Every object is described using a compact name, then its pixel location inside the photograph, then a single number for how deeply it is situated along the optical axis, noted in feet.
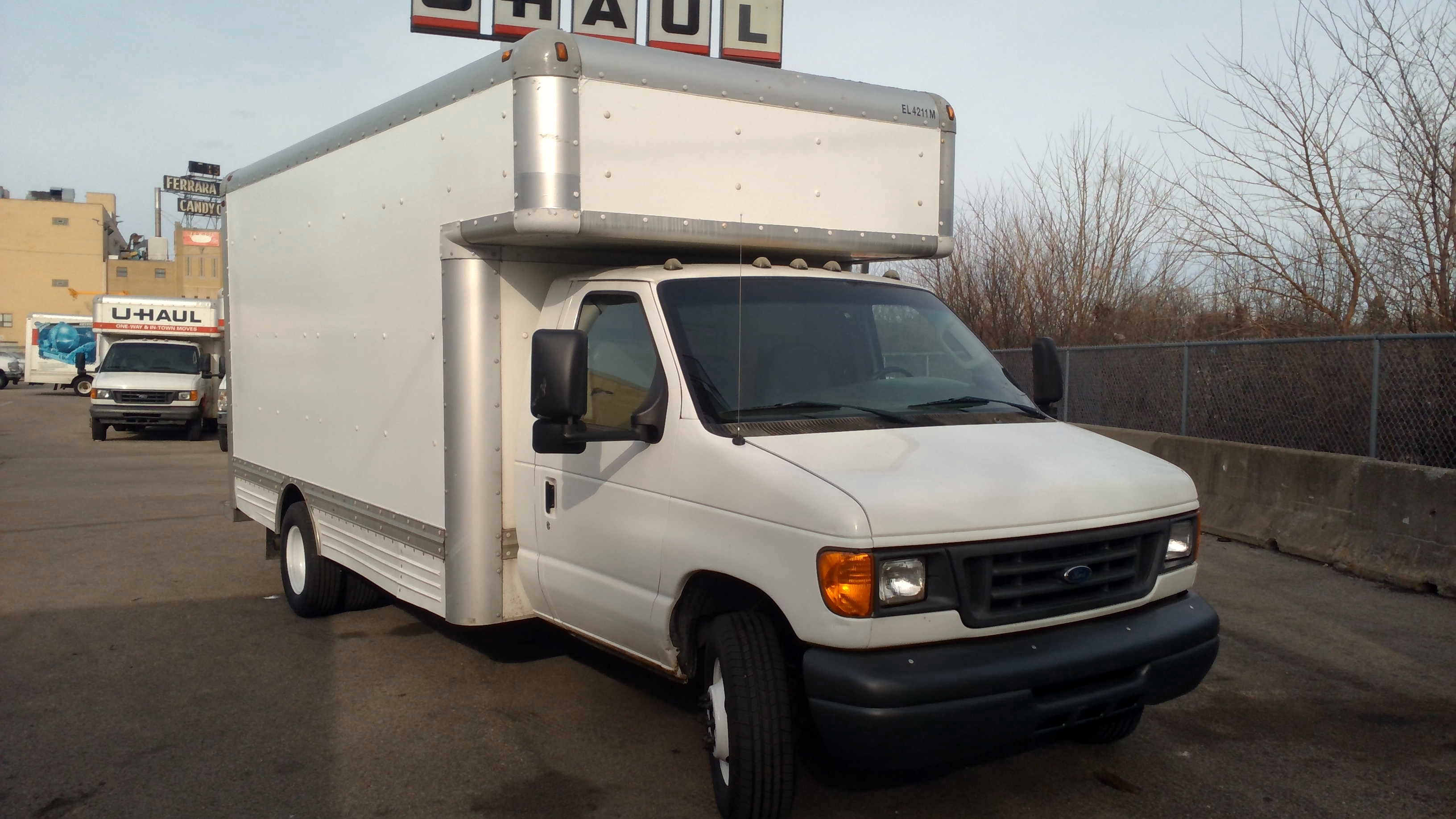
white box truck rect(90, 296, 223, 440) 69.00
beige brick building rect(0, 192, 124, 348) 264.11
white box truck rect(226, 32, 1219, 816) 12.06
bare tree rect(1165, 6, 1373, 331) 36.76
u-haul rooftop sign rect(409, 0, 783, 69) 44.50
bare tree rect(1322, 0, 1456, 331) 31.94
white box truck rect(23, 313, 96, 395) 130.72
